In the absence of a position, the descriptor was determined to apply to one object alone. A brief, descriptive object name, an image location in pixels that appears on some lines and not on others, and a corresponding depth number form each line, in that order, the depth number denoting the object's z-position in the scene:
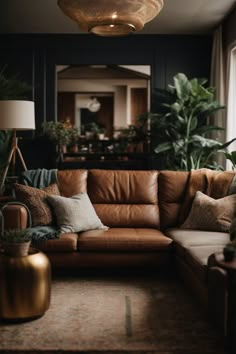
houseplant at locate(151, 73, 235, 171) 6.07
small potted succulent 2.91
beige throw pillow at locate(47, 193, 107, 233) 4.04
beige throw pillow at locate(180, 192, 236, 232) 3.98
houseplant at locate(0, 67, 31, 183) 5.88
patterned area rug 2.58
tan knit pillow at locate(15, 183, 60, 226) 4.10
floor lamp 4.80
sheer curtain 6.38
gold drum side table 2.83
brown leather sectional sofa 3.55
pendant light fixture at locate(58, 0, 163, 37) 3.20
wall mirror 11.29
